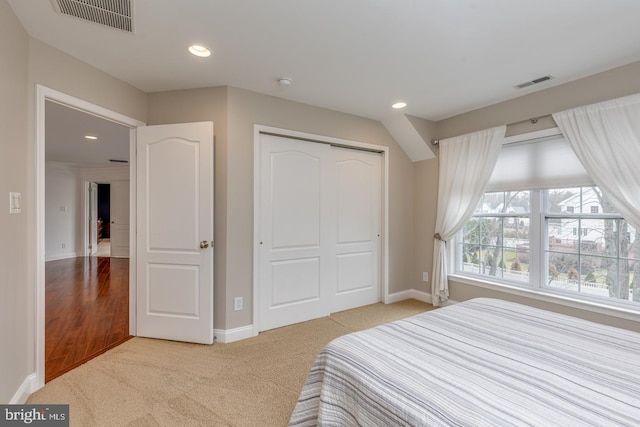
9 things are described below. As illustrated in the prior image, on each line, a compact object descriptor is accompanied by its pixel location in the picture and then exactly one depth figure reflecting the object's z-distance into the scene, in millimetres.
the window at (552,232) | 2479
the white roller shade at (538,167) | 2631
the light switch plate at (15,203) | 1712
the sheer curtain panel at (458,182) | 3174
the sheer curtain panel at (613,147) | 2234
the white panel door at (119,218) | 7262
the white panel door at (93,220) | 7541
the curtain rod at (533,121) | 2809
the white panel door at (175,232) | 2629
